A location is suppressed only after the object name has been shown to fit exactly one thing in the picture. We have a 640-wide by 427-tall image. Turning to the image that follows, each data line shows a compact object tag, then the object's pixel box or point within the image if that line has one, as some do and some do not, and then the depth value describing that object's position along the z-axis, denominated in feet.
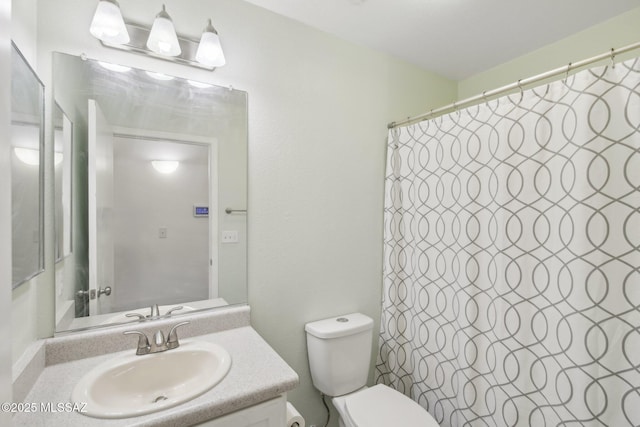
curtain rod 3.29
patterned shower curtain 3.38
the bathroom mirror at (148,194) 3.75
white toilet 4.44
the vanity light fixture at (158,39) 3.57
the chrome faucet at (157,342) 3.66
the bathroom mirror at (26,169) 2.65
